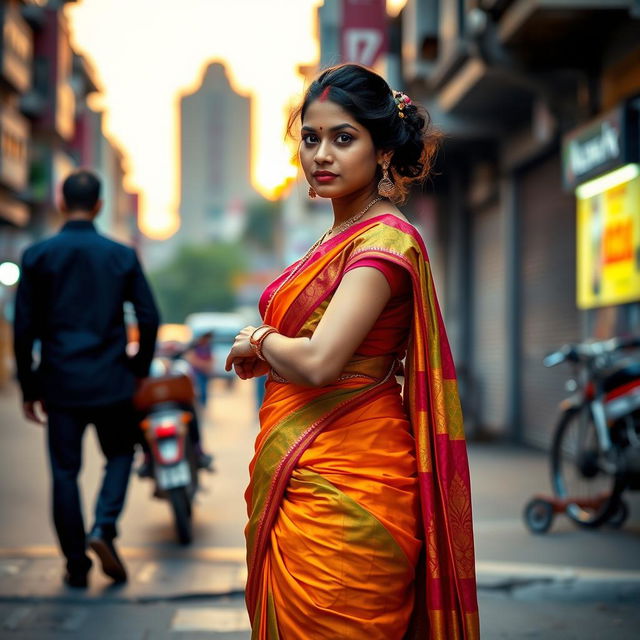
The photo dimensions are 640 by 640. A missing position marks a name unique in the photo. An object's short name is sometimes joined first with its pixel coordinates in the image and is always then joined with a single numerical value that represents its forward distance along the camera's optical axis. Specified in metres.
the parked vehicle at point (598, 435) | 6.32
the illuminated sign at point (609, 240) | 9.23
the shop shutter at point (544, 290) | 11.48
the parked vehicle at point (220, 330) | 30.62
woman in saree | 2.46
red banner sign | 15.29
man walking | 5.30
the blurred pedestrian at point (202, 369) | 17.86
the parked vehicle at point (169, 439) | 6.45
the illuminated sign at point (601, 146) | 8.70
